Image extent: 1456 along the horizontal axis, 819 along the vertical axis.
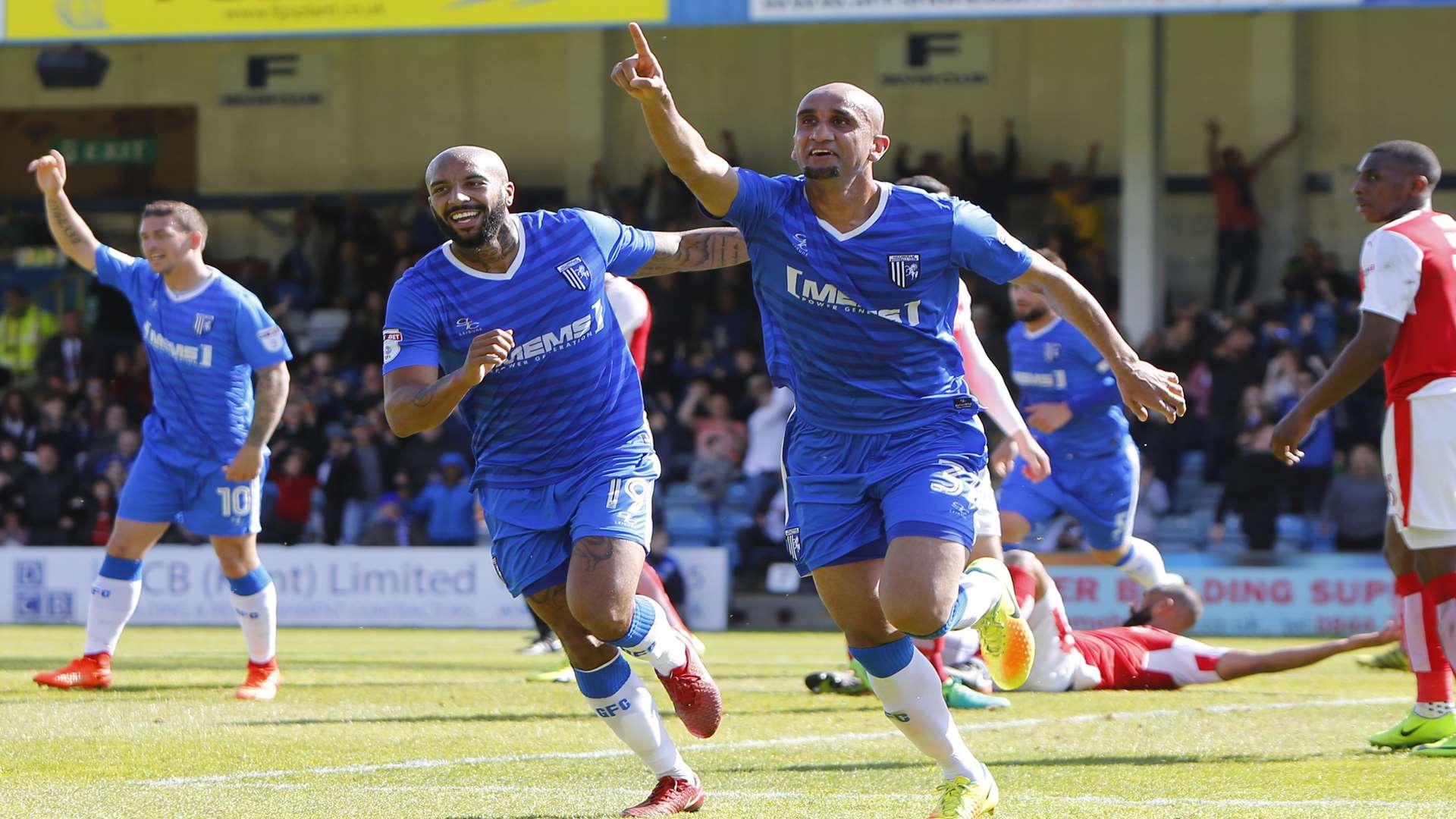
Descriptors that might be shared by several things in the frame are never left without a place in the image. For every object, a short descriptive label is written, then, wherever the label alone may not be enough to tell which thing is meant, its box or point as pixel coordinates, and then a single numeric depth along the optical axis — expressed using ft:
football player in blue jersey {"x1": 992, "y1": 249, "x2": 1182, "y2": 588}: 68.85
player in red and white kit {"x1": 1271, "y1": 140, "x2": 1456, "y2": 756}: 45.73
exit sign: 186.19
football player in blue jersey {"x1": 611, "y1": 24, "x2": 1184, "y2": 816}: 37.19
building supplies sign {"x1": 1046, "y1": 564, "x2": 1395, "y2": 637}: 117.19
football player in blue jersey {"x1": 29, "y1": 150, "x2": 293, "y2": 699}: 61.77
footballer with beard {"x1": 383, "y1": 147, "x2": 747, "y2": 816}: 39.81
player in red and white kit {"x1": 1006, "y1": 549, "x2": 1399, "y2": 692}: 60.85
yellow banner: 135.03
